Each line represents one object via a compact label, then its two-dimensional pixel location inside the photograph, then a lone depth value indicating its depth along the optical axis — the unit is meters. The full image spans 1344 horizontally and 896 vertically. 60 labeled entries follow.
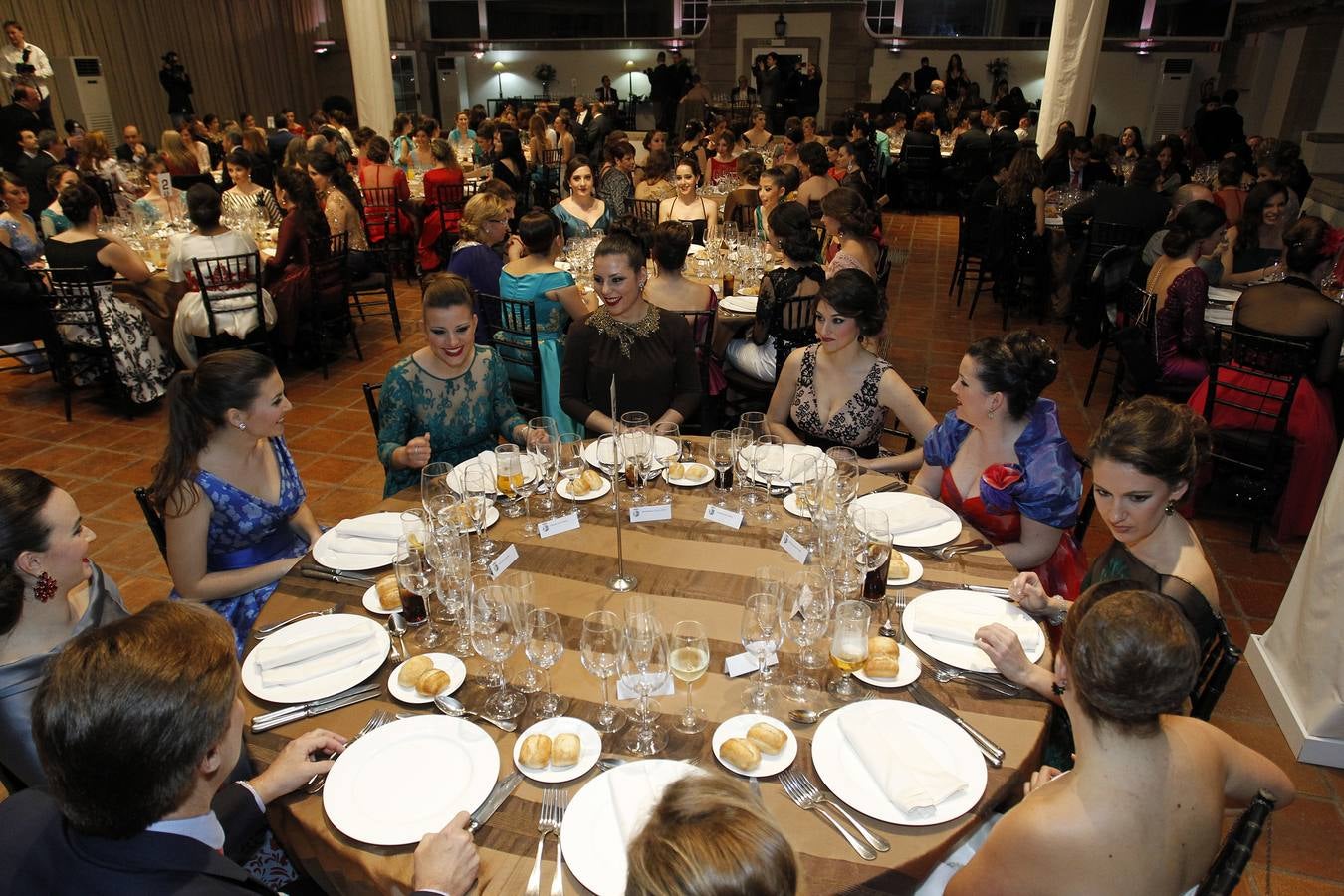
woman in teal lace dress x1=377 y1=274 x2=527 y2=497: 3.04
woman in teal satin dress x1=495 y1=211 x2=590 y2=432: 4.53
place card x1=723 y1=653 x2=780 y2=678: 1.83
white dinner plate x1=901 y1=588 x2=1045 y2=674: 1.87
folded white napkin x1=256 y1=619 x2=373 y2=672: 1.88
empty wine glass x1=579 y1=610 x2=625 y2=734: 1.69
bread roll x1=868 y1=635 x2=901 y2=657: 1.86
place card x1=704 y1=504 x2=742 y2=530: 2.43
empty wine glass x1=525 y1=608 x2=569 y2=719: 1.72
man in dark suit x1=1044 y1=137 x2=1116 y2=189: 8.03
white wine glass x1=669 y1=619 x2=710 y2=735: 1.67
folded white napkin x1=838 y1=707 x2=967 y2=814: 1.51
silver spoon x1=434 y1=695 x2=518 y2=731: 1.74
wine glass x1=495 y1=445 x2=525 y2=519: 2.51
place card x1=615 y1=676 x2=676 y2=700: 1.70
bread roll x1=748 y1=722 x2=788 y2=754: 1.60
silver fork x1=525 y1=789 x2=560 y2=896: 1.37
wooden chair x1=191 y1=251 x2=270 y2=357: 5.37
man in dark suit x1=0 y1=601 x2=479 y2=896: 1.28
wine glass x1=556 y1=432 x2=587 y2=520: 2.64
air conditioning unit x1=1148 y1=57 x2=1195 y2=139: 16.08
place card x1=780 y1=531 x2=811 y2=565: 2.23
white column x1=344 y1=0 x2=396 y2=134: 9.57
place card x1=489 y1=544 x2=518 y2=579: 2.19
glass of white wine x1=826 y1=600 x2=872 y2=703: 1.73
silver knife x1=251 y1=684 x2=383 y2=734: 1.73
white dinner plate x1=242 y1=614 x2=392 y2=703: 1.80
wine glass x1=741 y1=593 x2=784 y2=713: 1.75
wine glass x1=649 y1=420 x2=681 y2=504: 2.76
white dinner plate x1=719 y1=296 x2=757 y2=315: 4.68
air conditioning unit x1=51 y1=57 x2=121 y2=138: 12.31
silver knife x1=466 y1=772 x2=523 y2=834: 1.49
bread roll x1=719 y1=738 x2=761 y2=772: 1.57
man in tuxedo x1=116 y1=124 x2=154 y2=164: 9.20
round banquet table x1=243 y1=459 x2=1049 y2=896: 1.42
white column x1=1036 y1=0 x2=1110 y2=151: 8.18
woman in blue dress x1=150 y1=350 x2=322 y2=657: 2.38
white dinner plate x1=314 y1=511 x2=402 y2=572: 2.25
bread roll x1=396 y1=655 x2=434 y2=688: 1.81
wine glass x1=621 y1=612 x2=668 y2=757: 1.60
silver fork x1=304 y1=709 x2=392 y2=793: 1.58
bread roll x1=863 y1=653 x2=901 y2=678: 1.81
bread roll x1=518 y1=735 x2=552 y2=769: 1.58
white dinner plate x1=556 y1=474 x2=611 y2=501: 2.60
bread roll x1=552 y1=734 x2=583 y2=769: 1.58
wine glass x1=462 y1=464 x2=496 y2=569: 2.29
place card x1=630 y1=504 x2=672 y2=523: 2.48
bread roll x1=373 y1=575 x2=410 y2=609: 2.06
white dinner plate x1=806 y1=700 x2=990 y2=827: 1.50
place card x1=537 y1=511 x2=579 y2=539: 2.40
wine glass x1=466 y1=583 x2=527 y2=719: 1.75
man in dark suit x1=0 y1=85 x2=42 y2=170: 8.63
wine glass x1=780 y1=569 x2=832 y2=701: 1.83
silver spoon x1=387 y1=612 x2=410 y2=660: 2.00
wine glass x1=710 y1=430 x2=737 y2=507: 2.55
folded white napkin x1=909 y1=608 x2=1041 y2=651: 1.93
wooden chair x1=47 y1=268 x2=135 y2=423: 5.25
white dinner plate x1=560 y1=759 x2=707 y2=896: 1.37
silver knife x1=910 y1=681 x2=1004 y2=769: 1.61
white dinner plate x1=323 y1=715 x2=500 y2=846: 1.49
